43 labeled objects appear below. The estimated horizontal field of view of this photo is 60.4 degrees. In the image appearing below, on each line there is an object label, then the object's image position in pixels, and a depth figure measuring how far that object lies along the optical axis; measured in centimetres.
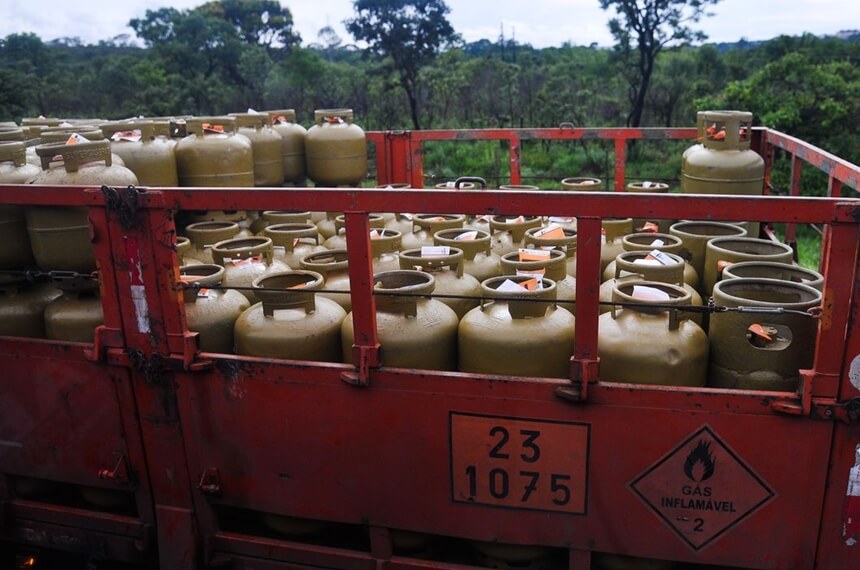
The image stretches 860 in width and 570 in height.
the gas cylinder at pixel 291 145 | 625
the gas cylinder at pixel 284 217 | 520
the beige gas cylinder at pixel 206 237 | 451
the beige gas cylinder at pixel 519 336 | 283
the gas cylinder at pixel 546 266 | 336
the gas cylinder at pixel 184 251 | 411
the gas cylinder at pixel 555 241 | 395
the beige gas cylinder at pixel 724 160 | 504
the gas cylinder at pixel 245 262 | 378
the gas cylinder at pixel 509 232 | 439
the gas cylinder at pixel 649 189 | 485
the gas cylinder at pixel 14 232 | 337
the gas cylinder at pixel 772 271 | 327
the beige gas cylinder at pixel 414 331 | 294
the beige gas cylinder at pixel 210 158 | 489
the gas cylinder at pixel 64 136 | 420
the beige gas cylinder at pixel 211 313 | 331
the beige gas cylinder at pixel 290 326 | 309
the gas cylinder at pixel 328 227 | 551
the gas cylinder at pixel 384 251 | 393
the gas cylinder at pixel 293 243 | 448
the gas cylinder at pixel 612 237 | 422
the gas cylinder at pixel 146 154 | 457
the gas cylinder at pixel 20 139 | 406
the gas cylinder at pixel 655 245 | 384
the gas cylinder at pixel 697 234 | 410
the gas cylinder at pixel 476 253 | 396
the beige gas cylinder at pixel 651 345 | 275
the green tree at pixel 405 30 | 2262
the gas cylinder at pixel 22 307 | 350
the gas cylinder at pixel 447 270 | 347
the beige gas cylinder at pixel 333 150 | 626
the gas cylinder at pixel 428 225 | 459
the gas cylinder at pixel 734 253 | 359
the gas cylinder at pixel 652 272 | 323
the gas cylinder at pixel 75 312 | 333
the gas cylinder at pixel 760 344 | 273
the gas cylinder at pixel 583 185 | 539
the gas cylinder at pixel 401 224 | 519
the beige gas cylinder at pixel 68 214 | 321
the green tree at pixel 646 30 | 1783
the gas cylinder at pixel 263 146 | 571
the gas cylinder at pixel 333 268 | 354
